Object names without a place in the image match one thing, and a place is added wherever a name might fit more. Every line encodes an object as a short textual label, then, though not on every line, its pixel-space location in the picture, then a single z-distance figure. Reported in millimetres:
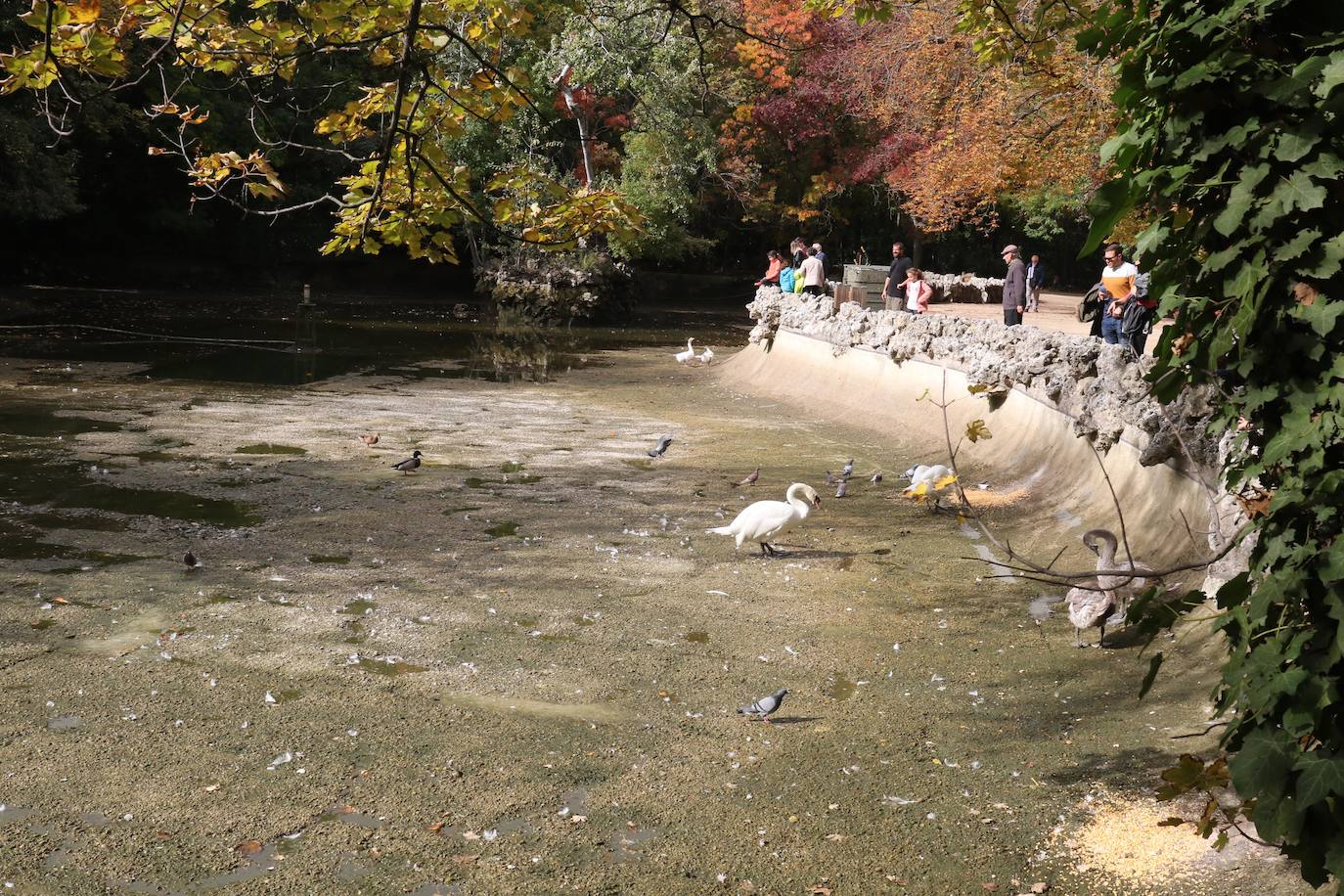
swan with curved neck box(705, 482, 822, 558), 10141
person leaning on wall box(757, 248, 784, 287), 30484
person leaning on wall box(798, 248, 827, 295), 25453
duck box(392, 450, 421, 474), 13336
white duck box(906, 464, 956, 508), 12102
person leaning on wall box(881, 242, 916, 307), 23125
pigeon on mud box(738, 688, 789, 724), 6875
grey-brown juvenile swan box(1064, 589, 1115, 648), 8070
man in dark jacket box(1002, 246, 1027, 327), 19094
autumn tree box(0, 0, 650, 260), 6281
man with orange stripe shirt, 13805
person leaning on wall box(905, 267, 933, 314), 21266
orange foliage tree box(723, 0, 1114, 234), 23719
